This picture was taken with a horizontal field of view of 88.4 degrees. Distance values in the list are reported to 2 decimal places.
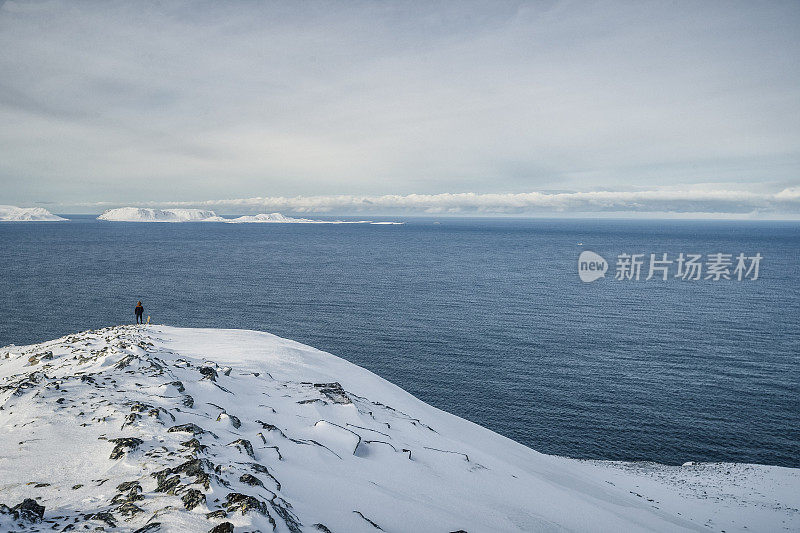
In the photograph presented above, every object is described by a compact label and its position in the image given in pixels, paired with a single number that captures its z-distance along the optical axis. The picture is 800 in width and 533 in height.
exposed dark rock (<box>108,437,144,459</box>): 10.18
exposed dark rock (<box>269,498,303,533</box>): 8.45
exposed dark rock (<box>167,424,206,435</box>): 12.10
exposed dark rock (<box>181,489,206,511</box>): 8.03
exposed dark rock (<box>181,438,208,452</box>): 10.94
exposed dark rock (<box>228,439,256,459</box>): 11.87
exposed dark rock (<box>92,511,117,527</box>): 7.49
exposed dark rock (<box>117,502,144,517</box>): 7.82
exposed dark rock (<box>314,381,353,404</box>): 19.87
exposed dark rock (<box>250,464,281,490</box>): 10.66
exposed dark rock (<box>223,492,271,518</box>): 8.16
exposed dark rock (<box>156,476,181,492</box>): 8.87
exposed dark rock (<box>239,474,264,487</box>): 9.73
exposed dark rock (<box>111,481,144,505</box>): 8.33
